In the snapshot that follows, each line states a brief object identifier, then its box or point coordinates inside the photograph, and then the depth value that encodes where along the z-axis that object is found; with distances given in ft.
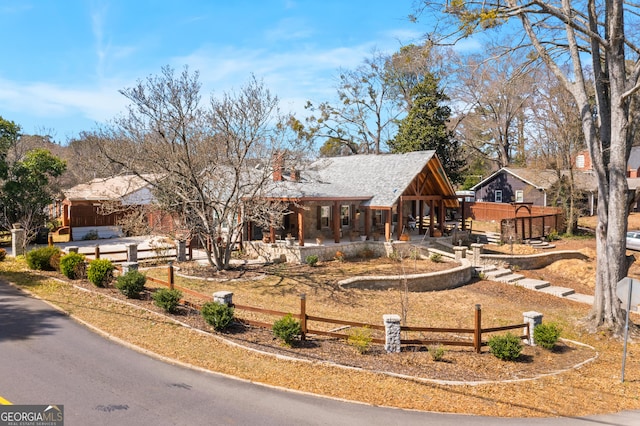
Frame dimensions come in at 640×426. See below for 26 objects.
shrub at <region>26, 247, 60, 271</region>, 60.95
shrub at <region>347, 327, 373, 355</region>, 37.70
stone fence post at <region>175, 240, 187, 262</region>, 73.77
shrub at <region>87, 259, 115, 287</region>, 52.13
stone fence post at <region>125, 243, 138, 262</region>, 65.92
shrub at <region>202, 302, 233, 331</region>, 39.63
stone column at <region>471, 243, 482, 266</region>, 80.69
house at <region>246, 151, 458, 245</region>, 82.74
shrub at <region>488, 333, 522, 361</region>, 38.83
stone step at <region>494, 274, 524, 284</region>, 75.19
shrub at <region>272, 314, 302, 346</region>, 37.60
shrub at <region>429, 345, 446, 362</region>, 37.73
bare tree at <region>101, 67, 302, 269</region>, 59.41
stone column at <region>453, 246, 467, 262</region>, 80.43
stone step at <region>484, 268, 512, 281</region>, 76.38
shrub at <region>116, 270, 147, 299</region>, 47.70
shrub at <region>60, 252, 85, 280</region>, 55.83
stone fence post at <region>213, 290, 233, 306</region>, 41.93
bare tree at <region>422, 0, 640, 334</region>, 48.19
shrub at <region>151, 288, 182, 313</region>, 43.62
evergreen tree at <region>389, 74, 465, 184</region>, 130.62
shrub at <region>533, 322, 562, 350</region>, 42.22
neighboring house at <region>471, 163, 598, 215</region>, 130.21
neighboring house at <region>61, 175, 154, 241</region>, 95.25
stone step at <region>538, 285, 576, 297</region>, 70.44
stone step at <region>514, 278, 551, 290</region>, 72.33
